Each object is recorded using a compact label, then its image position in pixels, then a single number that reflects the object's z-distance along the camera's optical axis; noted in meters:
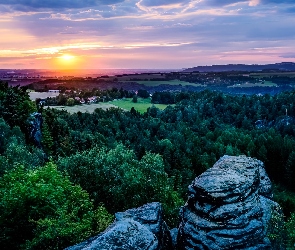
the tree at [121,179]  30.09
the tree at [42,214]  19.23
